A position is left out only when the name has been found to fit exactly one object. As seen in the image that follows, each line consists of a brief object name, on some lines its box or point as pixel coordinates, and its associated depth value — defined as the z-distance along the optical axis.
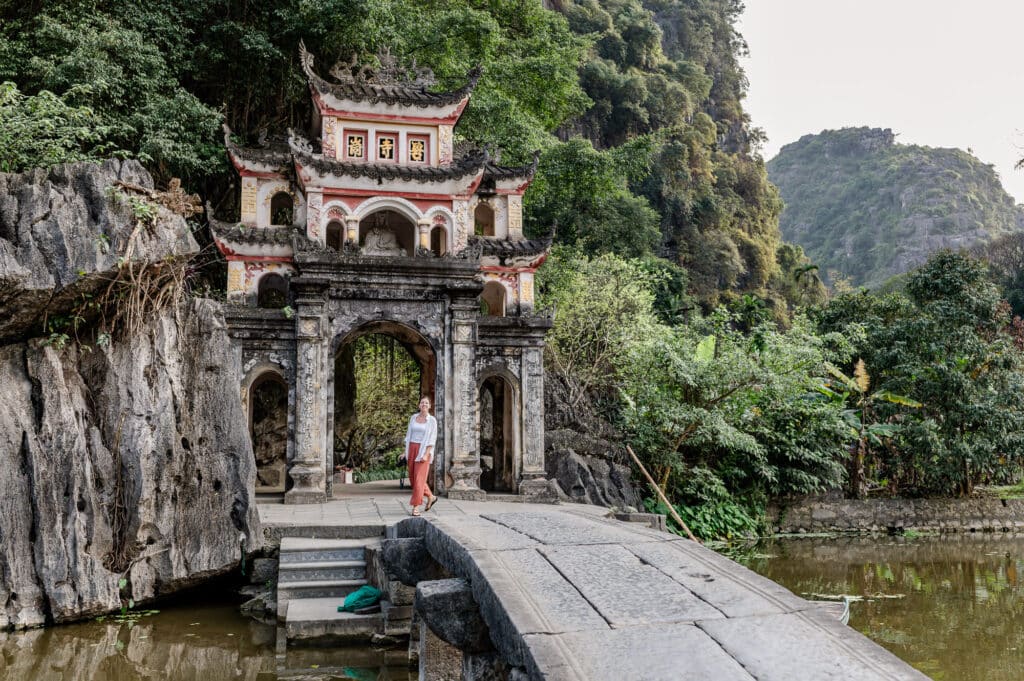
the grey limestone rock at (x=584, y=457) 15.95
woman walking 9.72
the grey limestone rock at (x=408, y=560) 6.45
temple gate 12.97
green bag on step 7.58
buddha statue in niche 15.02
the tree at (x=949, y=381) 19.36
